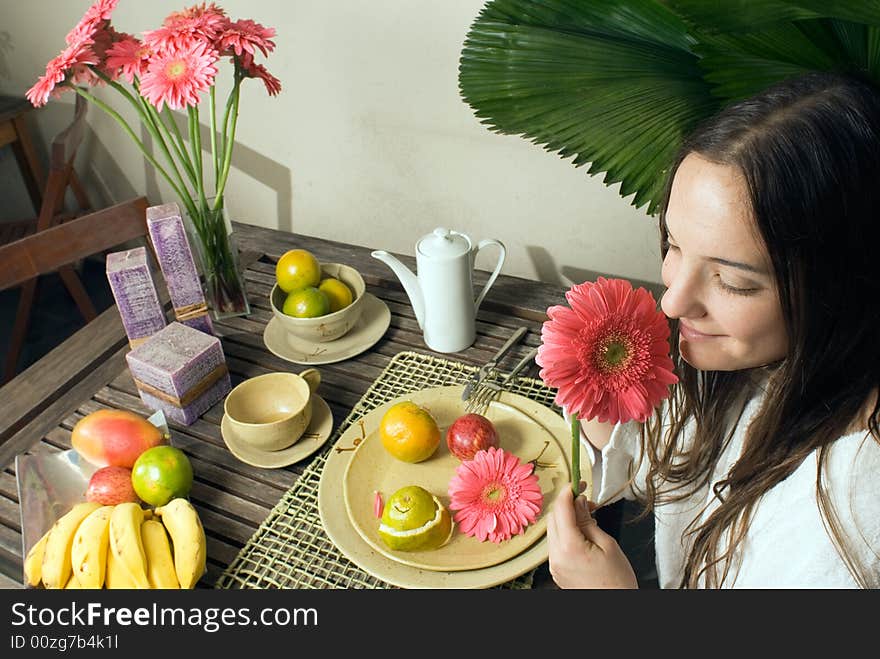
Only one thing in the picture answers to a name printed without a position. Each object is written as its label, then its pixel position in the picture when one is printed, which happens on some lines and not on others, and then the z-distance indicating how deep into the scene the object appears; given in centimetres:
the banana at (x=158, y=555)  86
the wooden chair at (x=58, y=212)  179
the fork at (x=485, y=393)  109
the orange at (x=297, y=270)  128
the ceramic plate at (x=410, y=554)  86
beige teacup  103
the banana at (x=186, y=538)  86
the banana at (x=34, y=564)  87
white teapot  117
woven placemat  88
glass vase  125
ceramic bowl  124
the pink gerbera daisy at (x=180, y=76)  105
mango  101
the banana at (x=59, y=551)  86
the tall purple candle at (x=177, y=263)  118
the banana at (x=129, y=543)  85
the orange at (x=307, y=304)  124
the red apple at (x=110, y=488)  96
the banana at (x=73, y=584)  86
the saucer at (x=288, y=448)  104
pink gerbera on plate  90
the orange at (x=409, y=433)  99
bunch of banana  85
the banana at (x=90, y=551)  85
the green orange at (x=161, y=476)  96
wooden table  98
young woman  64
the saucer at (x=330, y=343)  125
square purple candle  108
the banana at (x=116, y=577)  85
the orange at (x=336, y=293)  129
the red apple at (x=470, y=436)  99
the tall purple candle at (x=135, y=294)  115
